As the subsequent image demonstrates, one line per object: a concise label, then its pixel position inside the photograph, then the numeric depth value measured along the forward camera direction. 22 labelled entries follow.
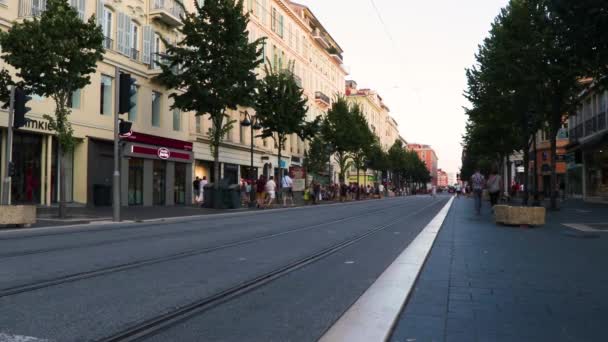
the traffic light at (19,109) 13.72
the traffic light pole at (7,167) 13.62
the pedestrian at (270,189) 28.46
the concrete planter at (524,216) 12.55
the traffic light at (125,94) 15.91
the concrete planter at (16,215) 12.61
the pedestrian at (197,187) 29.48
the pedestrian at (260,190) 27.81
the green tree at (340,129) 45.81
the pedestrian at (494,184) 17.84
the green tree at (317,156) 46.03
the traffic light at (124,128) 15.76
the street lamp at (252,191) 28.21
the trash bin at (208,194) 24.94
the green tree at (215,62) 24.09
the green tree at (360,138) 47.22
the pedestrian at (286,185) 30.55
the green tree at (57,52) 15.23
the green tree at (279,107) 32.78
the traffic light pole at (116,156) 15.87
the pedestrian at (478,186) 18.39
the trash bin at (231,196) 24.90
